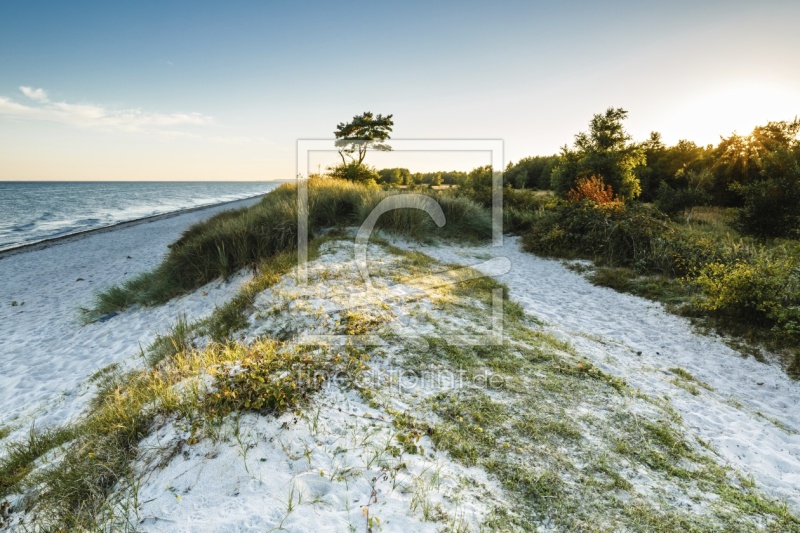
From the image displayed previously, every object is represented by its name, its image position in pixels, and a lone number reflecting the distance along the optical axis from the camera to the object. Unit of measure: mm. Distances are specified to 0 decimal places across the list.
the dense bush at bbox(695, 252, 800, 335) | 6500
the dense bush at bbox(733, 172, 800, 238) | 12539
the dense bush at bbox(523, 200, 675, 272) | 11078
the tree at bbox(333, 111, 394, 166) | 36562
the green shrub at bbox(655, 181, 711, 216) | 18453
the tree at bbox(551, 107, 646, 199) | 19359
